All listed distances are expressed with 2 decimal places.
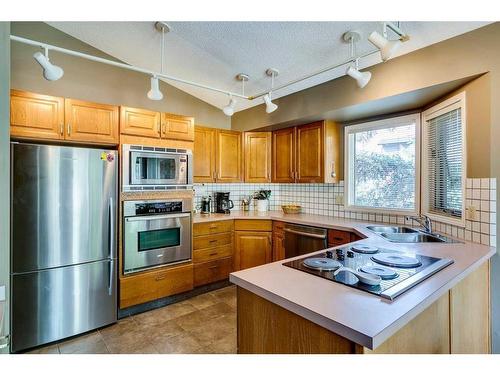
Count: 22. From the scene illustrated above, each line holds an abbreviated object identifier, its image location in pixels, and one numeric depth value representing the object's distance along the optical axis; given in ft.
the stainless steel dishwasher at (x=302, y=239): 9.68
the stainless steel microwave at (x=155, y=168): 8.59
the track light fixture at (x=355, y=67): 6.31
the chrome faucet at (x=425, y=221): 7.89
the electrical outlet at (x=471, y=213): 6.33
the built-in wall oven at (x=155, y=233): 8.62
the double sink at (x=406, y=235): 7.11
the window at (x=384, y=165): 9.11
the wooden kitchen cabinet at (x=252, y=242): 11.33
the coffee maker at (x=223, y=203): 12.45
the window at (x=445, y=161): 6.94
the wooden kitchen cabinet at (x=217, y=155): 11.45
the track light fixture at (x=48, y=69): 5.57
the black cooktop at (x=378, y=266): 3.77
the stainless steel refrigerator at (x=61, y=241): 6.74
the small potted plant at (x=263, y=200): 13.17
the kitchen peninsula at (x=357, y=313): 2.98
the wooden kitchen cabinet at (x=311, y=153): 10.59
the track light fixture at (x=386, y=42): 5.18
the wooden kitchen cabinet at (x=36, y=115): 6.93
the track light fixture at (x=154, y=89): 7.14
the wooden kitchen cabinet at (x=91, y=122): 7.70
